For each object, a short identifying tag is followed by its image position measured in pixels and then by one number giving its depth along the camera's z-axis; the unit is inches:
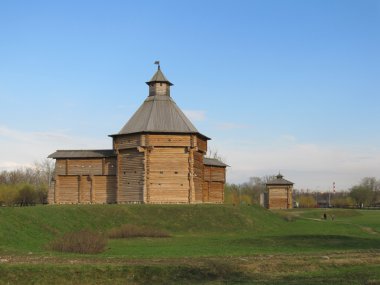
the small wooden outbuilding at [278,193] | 2834.6
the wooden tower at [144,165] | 1753.2
